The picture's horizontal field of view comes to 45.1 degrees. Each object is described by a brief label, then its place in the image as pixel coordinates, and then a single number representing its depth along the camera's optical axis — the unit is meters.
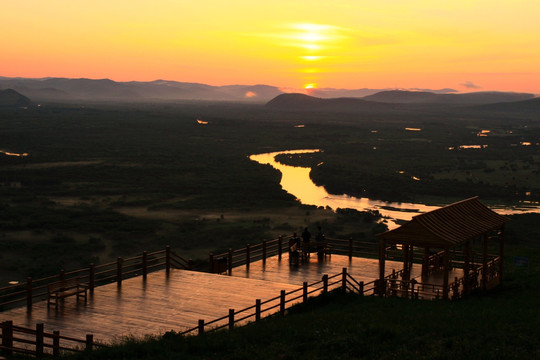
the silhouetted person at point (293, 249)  23.79
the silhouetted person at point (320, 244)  24.70
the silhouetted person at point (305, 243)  24.33
